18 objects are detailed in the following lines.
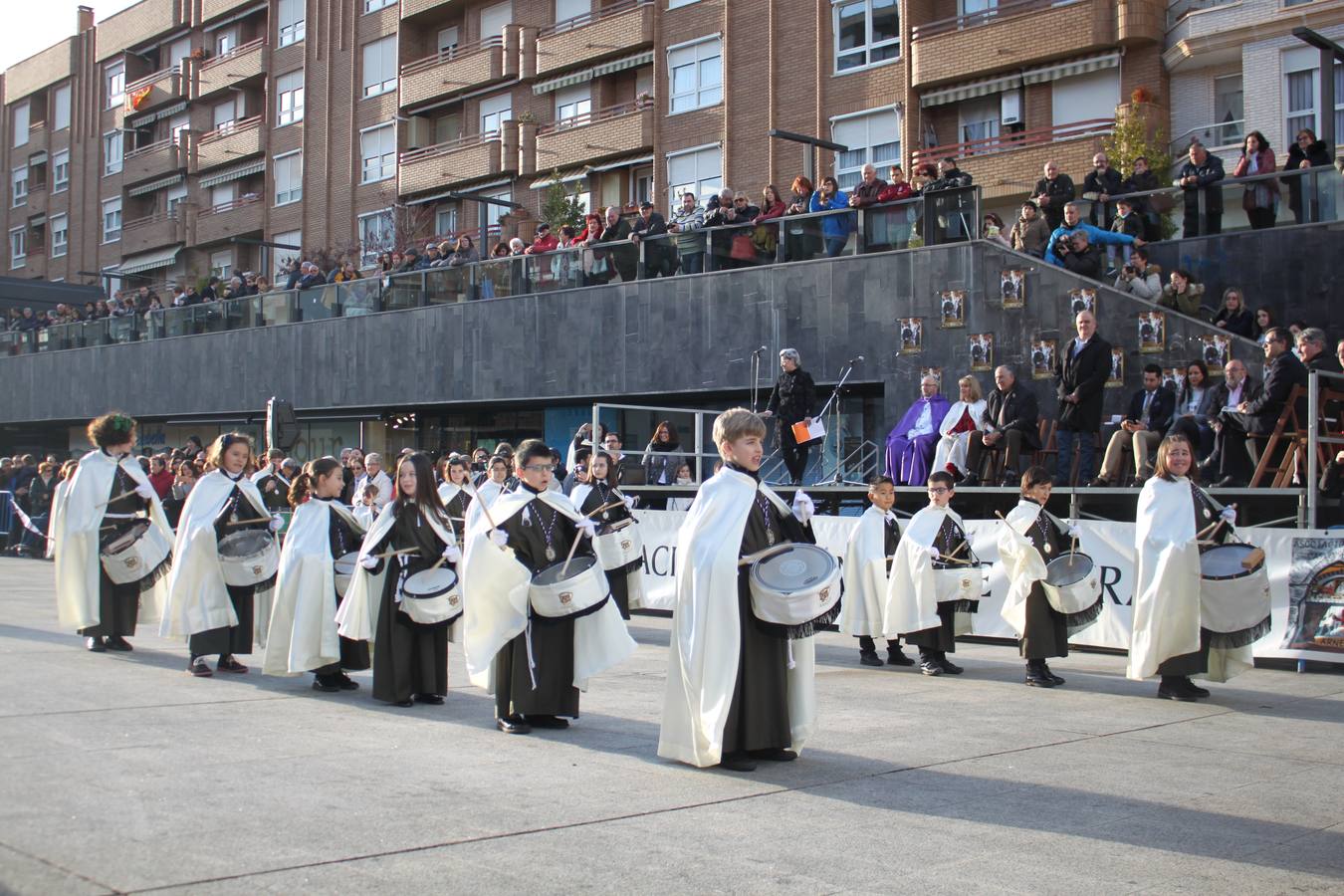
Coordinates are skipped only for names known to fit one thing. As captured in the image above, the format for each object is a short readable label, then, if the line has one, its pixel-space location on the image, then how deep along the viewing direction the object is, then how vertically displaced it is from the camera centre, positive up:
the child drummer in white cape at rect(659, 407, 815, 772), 7.62 -0.83
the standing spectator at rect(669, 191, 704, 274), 23.36 +4.39
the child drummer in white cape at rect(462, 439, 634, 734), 8.75 -0.78
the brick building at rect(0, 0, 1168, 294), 28.11 +10.77
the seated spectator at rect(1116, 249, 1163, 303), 17.81 +2.88
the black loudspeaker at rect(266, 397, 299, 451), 25.53 +1.54
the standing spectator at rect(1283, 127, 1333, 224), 17.38 +4.27
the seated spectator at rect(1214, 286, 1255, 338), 16.64 +2.19
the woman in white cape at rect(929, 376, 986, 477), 16.86 +0.91
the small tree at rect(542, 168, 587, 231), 34.03 +7.26
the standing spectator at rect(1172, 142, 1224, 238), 17.89 +4.01
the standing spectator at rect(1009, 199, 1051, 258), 19.41 +3.77
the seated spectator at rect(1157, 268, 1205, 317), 17.31 +2.59
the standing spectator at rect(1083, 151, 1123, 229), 19.03 +4.35
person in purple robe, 17.48 +0.79
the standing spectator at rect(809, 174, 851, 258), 21.33 +4.32
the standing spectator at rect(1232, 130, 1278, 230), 17.59 +4.01
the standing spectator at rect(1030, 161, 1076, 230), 19.36 +4.30
